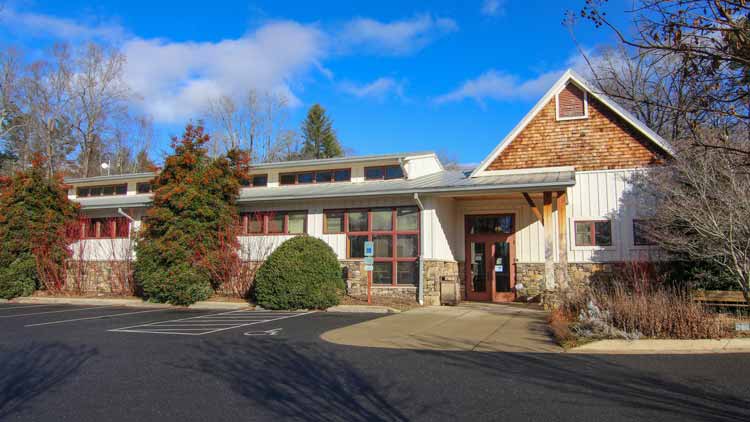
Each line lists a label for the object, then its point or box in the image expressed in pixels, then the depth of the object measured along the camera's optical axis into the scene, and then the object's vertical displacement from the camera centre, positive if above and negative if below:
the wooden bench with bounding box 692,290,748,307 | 12.08 -0.86
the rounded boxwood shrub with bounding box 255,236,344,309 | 16.03 -0.64
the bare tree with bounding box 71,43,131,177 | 39.44 +10.23
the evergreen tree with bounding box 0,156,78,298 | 21.47 +1.03
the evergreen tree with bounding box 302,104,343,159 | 51.56 +11.49
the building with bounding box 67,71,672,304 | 16.88 +1.61
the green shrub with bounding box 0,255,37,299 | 21.22 -0.85
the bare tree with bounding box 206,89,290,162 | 43.03 +8.70
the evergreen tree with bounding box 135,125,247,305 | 17.95 +1.06
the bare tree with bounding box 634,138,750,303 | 10.95 +0.97
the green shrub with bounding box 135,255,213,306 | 17.84 -0.83
